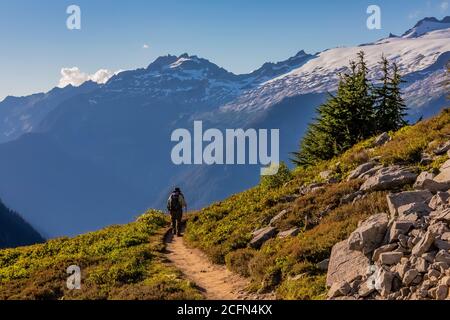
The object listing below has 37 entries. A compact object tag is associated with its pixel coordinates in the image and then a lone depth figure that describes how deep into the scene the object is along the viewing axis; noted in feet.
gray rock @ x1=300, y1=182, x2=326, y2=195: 83.32
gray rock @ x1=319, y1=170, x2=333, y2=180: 87.91
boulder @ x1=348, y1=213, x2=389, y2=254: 48.93
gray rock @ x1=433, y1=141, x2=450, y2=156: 72.91
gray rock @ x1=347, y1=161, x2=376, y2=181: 78.54
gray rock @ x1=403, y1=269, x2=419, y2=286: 40.78
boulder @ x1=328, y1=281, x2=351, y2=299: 43.78
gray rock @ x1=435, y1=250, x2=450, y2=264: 40.52
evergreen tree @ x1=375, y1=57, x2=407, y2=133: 137.39
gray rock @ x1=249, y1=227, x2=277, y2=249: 69.41
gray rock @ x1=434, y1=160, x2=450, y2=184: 57.57
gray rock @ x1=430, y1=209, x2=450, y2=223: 46.60
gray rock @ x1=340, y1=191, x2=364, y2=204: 68.28
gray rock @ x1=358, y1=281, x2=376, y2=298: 42.19
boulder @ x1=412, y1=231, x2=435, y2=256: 43.14
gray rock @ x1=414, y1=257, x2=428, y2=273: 41.06
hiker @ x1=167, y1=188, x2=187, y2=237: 101.00
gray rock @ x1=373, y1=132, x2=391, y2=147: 100.42
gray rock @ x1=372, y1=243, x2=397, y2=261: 46.55
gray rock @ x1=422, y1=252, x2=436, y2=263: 41.80
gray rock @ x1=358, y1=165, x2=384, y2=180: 75.13
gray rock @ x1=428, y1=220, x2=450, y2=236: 44.45
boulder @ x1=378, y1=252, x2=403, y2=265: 44.37
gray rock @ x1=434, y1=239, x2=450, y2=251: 42.41
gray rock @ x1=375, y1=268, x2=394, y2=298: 41.18
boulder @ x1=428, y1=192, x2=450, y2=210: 50.51
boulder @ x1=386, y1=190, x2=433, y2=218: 53.67
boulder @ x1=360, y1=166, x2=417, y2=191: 65.87
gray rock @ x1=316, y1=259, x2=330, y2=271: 52.33
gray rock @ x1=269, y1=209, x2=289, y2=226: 74.96
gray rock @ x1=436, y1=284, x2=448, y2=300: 37.93
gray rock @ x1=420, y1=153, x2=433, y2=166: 71.10
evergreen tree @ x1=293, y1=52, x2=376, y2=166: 128.36
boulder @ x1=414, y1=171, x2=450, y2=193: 56.85
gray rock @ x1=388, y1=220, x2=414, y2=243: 47.24
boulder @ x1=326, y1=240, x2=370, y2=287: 46.32
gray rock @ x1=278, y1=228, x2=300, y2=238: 65.98
